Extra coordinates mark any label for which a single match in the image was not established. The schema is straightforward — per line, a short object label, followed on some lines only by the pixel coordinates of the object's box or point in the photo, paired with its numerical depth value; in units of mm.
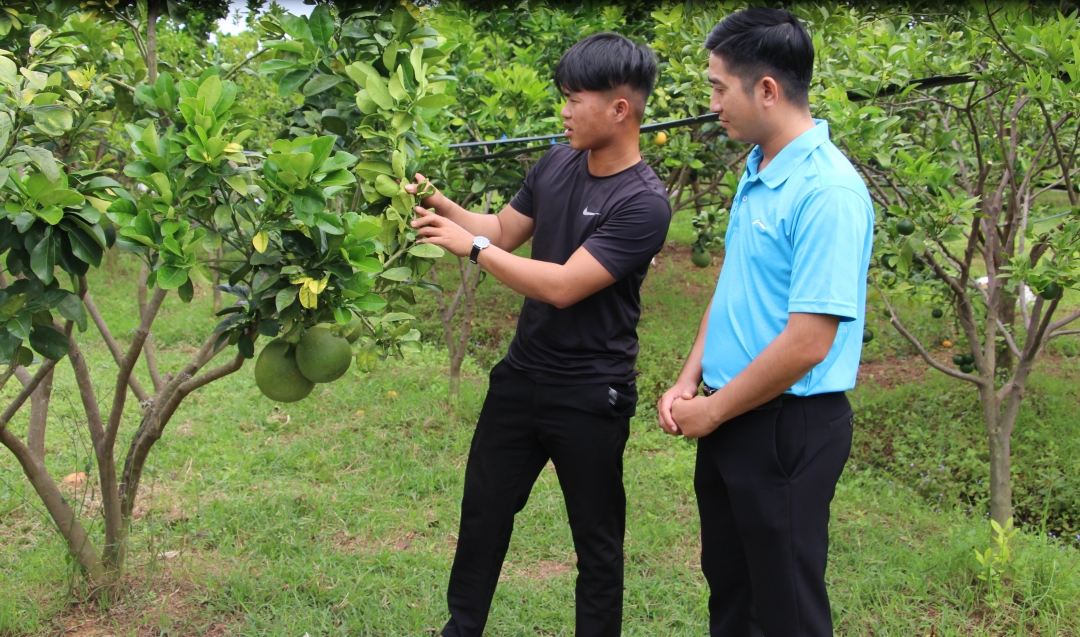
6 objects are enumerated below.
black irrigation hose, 2982
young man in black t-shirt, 2205
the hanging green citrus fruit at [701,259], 4785
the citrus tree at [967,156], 2715
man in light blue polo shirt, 1734
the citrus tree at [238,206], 1810
